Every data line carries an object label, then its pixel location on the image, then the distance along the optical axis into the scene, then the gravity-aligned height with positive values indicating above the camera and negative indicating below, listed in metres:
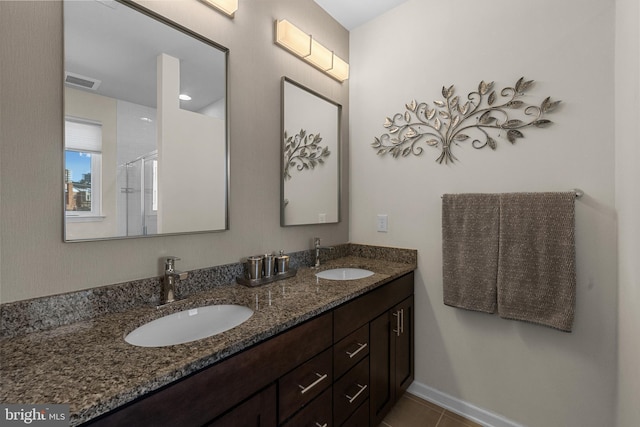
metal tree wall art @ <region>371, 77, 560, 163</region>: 1.43 +0.54
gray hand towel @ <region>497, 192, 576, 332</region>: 1.26 -0.23
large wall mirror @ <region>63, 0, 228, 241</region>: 0.92 +0.34
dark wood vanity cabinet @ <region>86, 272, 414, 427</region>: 0.66 -0.56
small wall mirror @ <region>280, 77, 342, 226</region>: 1.66 +0.37
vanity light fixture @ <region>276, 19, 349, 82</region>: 1.57 +1.02
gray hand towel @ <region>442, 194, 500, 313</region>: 1.46 -0.21
